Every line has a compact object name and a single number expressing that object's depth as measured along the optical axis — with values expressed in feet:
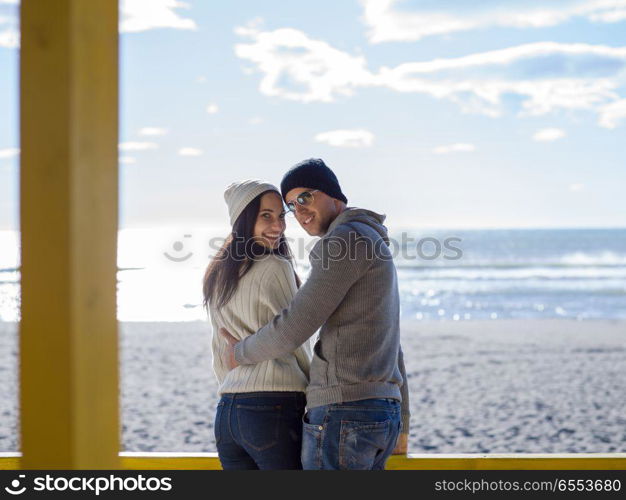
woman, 6.94
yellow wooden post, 4.71
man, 6.57
